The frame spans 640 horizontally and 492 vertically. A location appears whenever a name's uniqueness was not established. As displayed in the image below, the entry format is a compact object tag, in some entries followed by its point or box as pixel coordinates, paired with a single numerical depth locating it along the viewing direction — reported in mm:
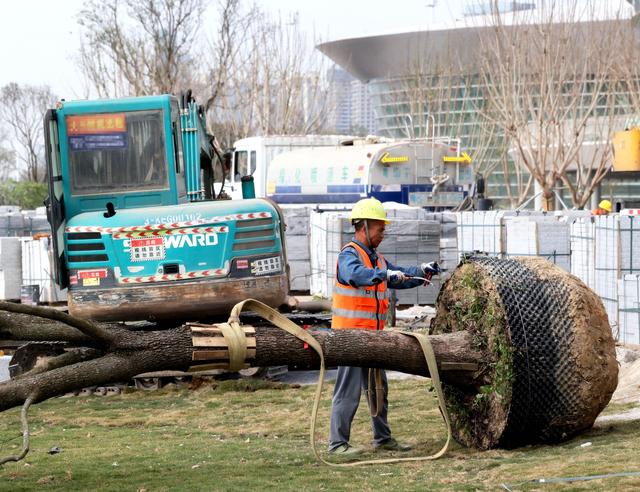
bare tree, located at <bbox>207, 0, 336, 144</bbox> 56406
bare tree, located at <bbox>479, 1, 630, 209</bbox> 38906
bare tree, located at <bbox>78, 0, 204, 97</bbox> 50344
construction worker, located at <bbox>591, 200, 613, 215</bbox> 28664
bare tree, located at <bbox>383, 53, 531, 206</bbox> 56531
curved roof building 39531
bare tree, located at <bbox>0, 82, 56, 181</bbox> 83062
